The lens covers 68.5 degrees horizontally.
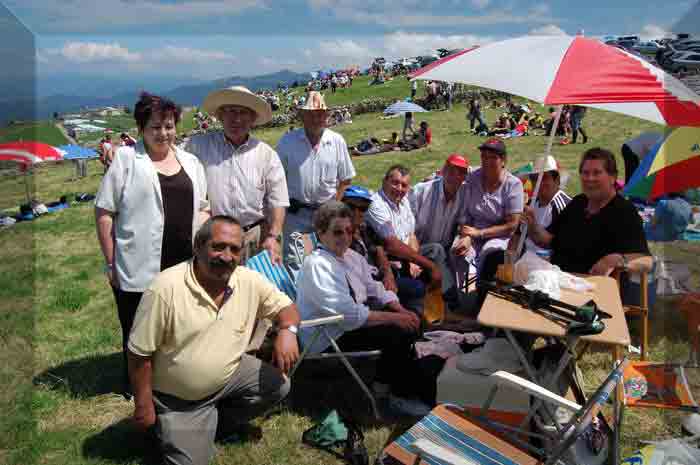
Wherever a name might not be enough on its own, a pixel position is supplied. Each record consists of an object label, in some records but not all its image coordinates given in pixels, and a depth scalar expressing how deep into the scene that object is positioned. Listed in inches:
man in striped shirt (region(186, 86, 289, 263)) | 156.2
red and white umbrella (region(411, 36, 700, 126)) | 121.4
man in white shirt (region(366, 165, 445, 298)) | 176.1
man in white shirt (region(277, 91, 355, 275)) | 185.8
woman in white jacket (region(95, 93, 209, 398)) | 130.6
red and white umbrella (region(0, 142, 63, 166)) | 325.6
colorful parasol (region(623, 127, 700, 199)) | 196.1
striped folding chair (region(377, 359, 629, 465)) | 90.8
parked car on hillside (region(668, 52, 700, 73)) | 958.4
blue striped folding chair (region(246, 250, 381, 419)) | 128.6
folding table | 109.7
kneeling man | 107.9
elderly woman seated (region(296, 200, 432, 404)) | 133.6
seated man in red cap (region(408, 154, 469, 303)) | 191.5
